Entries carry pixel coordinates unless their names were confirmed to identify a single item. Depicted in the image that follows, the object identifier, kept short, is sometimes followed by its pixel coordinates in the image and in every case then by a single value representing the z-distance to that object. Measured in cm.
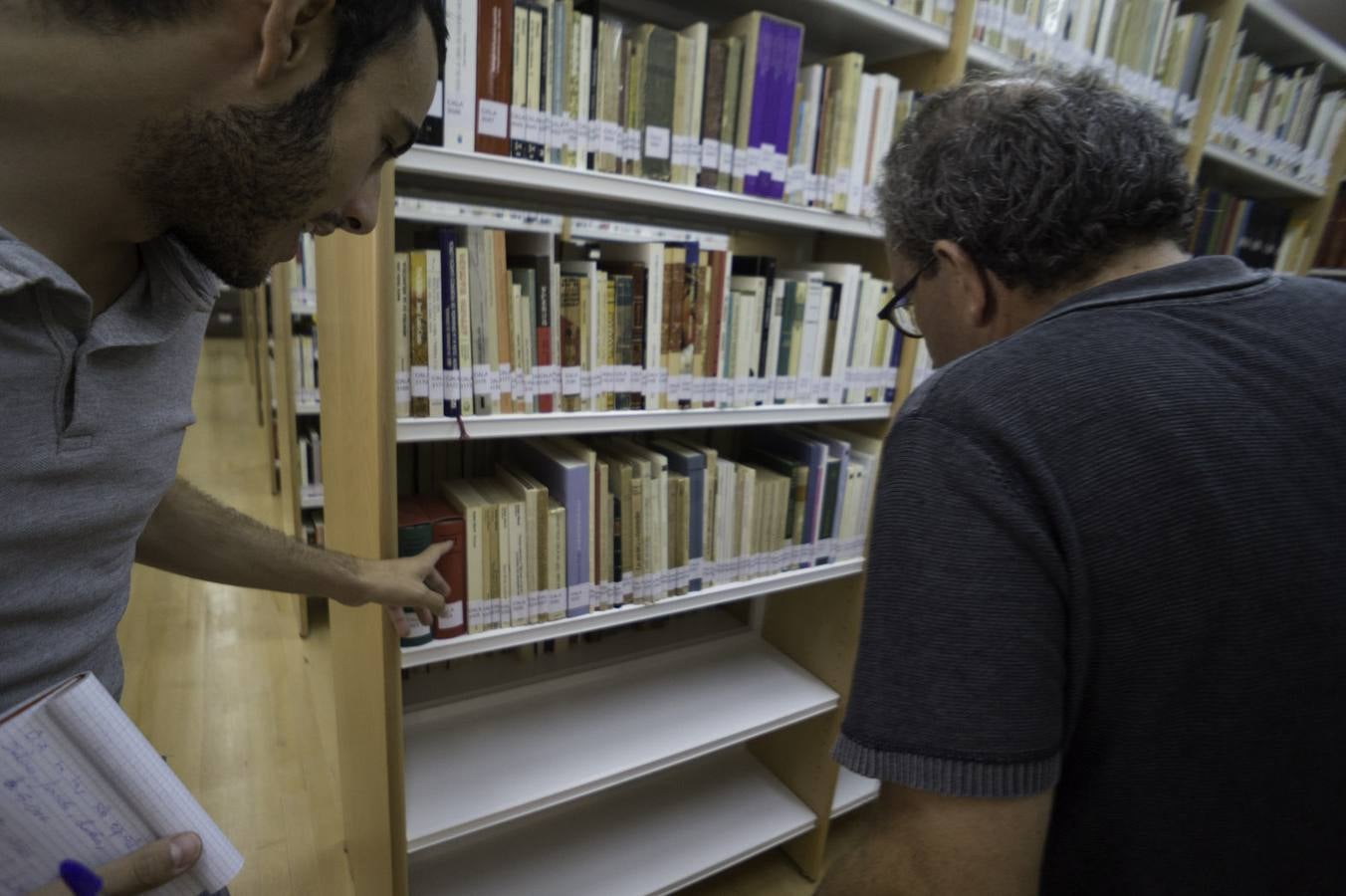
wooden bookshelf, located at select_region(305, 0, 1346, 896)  103
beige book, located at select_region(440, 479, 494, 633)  108
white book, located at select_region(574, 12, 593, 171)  99
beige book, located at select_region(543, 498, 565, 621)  115
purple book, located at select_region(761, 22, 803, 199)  117
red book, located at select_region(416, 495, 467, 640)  106
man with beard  51
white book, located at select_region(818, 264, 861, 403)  138
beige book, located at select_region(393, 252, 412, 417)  94
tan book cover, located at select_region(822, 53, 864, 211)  127
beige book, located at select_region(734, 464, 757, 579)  136
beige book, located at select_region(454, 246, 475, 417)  97
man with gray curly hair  50
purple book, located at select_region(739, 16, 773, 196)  115
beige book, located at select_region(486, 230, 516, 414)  98
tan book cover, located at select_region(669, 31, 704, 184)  108
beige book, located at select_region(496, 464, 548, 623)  113
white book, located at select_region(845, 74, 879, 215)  130
